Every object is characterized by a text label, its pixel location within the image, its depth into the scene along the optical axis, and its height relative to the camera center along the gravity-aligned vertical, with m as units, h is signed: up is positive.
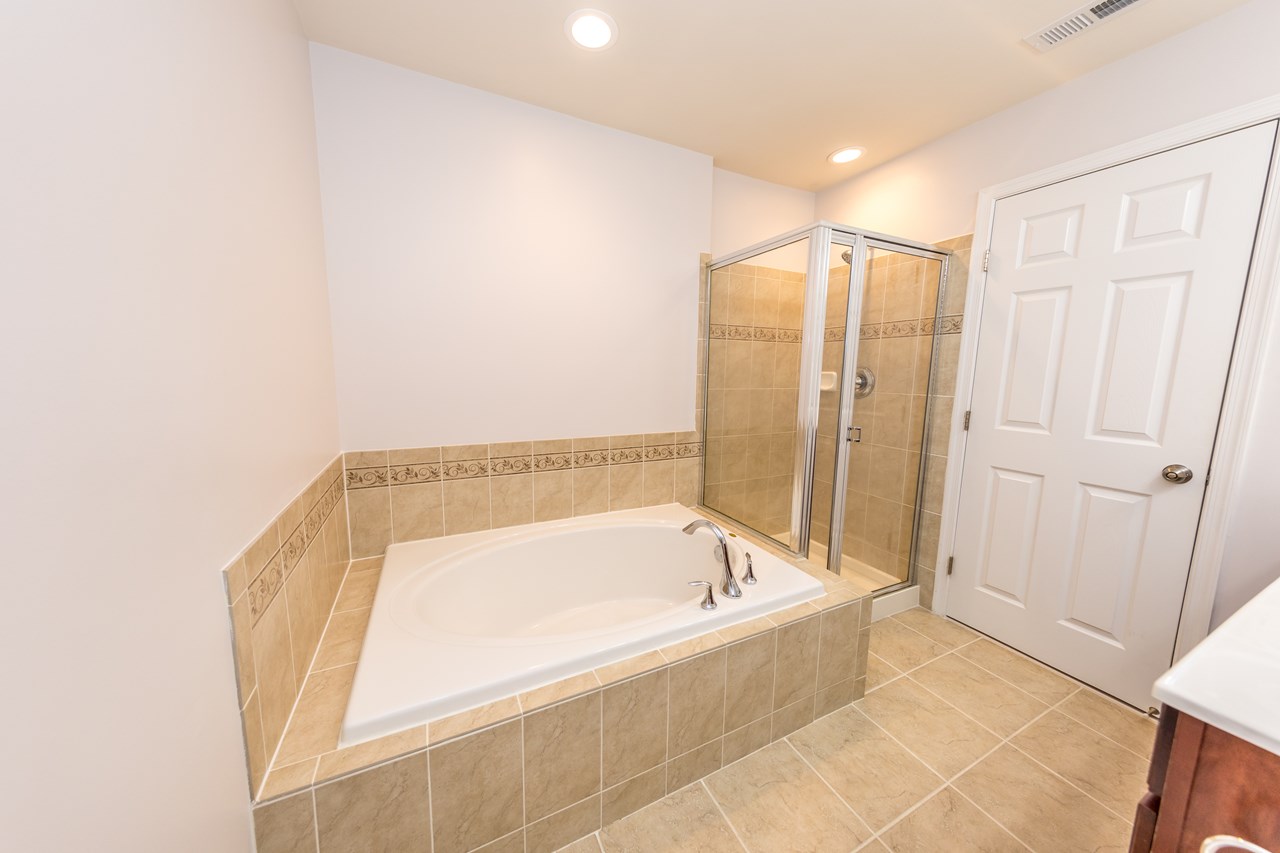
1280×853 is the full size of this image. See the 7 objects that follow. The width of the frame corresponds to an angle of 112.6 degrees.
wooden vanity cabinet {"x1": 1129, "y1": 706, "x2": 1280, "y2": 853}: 0.48 -0.47
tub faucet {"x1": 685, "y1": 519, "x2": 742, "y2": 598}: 1.42 -0.67
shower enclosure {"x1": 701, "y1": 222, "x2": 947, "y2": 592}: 1.77 -0.08
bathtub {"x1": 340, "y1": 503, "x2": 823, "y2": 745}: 1.03 -0.76
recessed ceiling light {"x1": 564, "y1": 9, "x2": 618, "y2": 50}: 1.33 +1.10
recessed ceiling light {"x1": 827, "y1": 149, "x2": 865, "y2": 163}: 2.14 +1.13
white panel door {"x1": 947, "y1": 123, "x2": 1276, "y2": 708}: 1.34 -0.05
